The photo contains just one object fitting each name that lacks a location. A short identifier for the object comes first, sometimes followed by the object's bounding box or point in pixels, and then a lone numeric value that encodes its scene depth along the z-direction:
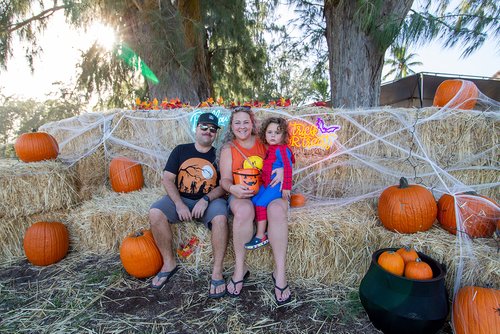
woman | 2.00
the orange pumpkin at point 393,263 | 1.65
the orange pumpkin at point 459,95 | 2.68
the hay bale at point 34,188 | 2.67
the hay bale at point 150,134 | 3.28
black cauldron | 1.51
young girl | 2.12
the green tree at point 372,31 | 3.35
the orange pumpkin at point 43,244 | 2.53
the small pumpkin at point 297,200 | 2.61
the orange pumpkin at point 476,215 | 1.92
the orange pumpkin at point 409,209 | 2.01
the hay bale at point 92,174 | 3.13
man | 2.13
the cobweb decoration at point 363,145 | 2.56
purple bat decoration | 2.83
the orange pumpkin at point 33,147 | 2.99
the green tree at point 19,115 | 22.20
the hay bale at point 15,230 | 2.72
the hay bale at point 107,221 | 2.60
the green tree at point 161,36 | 4.03
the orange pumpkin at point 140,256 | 2.24
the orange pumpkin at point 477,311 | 1.44
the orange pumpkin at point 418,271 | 1.59
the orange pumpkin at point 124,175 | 3.27
